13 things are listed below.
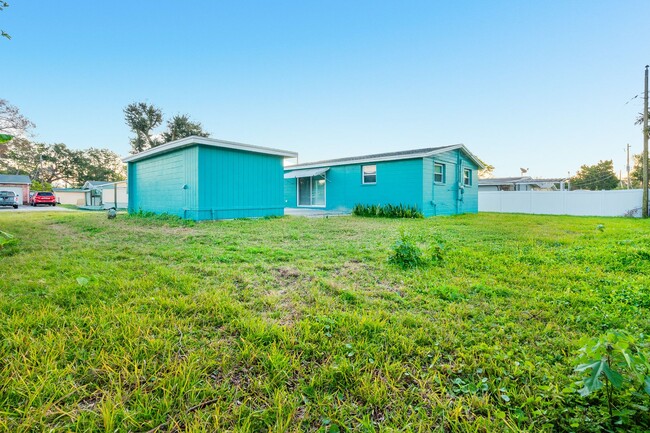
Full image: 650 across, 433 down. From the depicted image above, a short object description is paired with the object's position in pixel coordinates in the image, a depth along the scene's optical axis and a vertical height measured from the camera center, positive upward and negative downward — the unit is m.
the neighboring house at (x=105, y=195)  26.09 +1.47
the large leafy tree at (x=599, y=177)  36.00 +4.20
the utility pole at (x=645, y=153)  12.27 +2.43
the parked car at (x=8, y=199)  21.36 +0.87
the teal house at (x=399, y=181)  12.49 +1.44
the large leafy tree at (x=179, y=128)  31.69 +9.16
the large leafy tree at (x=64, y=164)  38.56 +6.56
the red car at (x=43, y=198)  25.20 +1.10
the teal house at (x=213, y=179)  9.55 +1.14
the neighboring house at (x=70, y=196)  33.85 +1.74
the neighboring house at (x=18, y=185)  29.08 +2.67
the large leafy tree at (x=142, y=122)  31.17 +9.69
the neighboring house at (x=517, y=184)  27.39 +2.51
